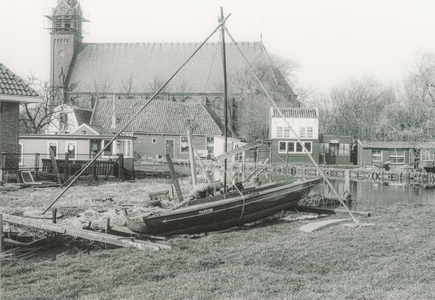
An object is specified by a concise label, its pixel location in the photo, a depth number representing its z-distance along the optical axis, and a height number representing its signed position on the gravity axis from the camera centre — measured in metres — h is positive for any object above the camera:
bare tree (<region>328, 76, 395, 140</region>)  71.06 +5.94
